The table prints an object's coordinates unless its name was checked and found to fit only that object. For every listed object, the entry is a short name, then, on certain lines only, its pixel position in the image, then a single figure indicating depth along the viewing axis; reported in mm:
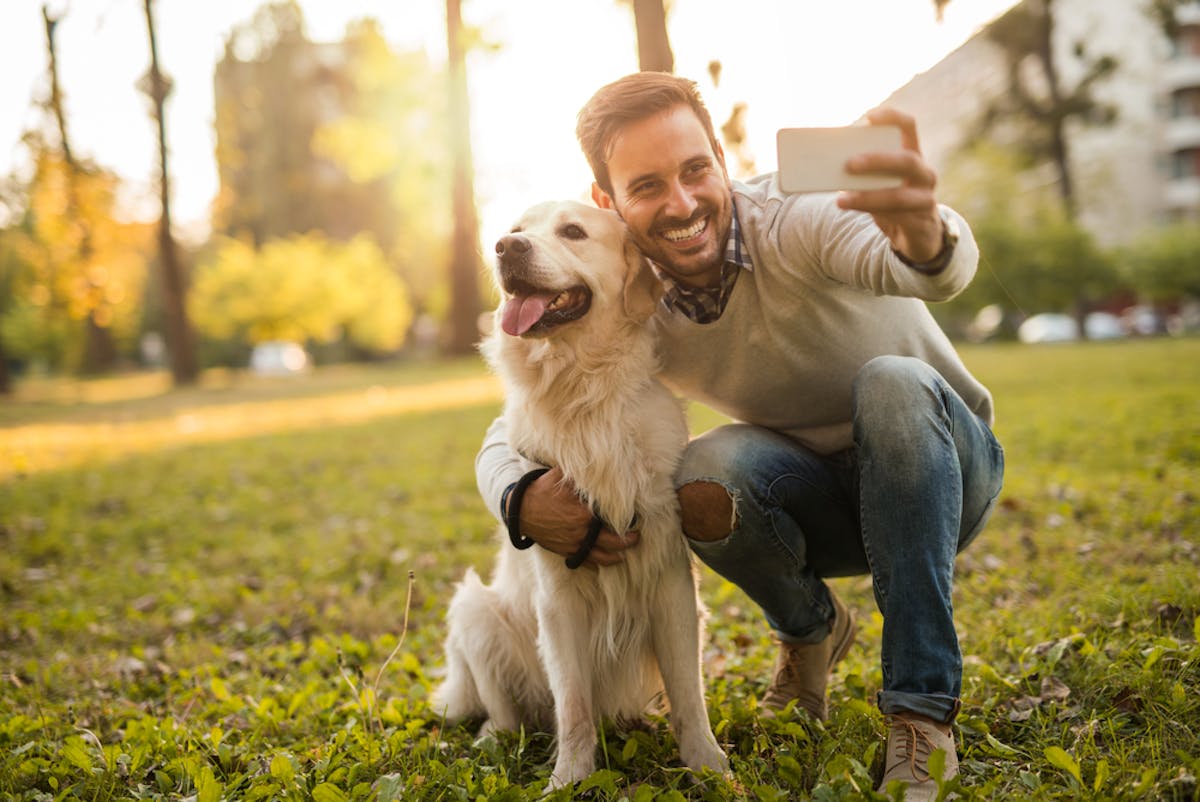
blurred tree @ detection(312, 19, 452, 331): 20125
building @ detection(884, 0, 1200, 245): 25828
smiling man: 1921
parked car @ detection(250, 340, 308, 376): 35062
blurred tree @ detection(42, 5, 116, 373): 9444
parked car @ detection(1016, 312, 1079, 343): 34344
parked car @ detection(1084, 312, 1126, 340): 34156
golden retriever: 2234
